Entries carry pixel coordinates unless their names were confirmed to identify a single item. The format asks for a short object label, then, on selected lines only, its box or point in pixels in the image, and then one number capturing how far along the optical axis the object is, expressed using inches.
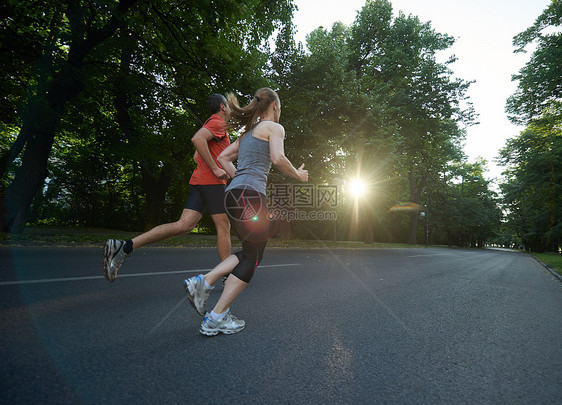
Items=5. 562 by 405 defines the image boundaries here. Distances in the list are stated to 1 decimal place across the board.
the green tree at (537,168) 698.8
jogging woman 92.2
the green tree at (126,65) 308.3
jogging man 120.2
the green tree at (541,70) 613.0
